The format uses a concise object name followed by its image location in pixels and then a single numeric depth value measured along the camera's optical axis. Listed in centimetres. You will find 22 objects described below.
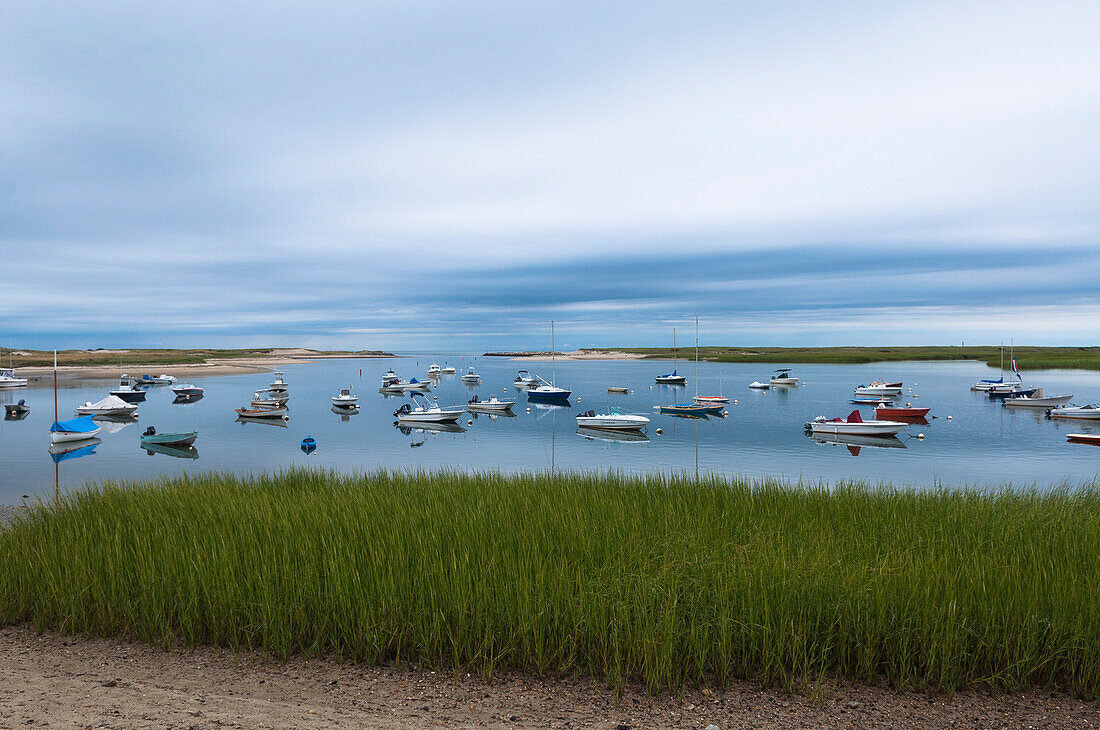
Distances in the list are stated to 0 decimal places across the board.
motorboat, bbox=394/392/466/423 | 5250
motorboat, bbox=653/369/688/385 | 10056
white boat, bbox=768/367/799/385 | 9250
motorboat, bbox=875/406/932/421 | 5133
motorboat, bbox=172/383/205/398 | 7194
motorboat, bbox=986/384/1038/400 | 6791
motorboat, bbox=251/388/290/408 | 6012
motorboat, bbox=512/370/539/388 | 9115
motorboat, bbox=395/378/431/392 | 9094
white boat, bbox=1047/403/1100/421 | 4922
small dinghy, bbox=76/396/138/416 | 5341
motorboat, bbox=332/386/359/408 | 6397
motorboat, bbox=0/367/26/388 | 8269
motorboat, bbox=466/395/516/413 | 6394
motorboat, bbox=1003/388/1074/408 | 5838
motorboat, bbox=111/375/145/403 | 6412
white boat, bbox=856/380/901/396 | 7562
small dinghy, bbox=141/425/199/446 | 3928
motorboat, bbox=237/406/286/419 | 5422
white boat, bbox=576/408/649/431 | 4597
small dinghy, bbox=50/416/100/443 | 3558
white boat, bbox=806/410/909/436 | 4238
